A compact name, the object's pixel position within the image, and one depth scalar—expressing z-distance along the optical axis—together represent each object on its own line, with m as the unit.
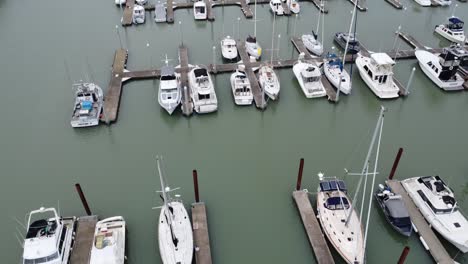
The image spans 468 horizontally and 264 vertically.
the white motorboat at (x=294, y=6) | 42.32
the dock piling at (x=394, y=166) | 21.20
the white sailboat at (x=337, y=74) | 29.30
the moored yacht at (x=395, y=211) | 19.14
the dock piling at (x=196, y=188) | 19.69
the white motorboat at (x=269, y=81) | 28.83
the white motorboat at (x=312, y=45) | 34.03
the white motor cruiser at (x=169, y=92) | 27.25
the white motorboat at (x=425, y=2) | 44.20
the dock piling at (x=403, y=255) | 15.63
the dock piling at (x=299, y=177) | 20.51
